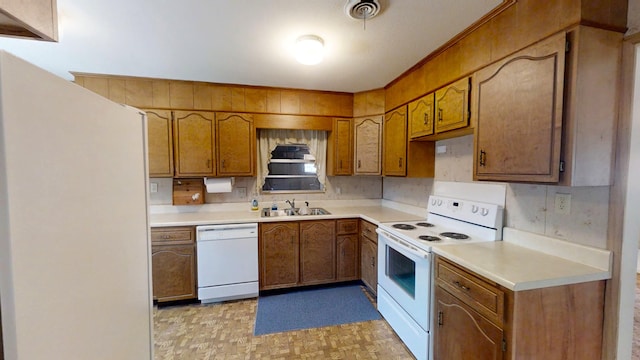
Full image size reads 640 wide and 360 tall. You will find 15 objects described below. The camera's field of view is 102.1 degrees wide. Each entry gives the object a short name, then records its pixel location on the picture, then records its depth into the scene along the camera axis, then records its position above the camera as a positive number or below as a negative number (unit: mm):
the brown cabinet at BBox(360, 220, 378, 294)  2703 -937
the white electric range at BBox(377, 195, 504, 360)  1820 -642
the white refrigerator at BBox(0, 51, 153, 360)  455 -117
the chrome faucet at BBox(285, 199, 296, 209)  3373 -431
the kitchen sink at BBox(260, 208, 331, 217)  3172 -528
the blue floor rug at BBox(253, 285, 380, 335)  2355 -1395
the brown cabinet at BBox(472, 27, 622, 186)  1229 +316
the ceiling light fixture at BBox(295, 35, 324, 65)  1894 +923
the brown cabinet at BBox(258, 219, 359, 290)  2852 -943
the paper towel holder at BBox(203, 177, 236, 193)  3023 -167
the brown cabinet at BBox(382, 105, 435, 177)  2641 +180
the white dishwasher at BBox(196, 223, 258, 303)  2660 -959
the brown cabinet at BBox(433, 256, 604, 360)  1230 -754
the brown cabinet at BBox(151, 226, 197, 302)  2600 -951
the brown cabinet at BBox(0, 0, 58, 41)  646 +407
